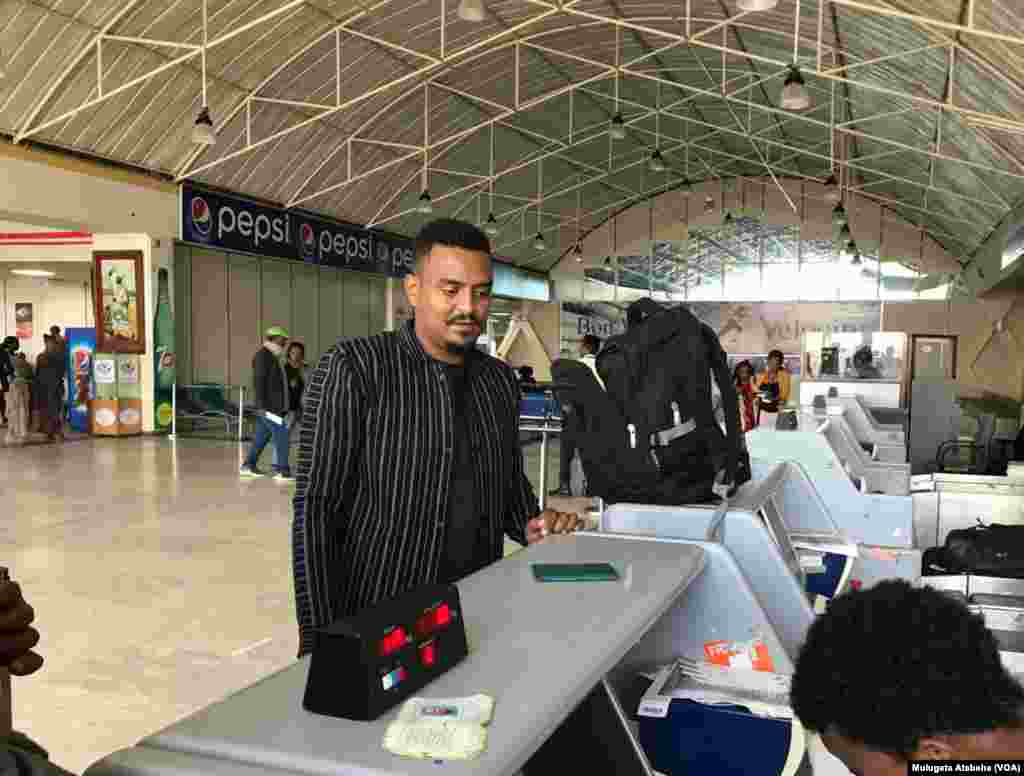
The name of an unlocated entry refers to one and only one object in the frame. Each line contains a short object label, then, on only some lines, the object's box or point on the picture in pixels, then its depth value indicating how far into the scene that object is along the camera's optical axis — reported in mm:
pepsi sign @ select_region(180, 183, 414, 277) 15016
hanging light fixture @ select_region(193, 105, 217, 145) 10570
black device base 975
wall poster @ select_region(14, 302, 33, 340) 20156
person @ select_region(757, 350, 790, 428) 9217
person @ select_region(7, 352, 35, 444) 12516
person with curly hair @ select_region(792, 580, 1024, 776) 911
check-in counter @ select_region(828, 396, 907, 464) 6398
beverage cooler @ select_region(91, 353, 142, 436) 14250
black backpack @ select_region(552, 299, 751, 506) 2867
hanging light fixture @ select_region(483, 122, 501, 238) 19094
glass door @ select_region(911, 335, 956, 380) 16577
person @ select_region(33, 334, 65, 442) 12930
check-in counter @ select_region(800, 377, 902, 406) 9023
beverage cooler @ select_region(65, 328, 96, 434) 15422
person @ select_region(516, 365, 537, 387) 10477
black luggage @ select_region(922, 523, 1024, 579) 3250
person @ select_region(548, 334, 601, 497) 8461
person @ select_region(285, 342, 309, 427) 9992
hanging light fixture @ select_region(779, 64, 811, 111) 9375
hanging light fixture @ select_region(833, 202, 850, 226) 17525
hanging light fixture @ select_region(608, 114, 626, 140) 14672
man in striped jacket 1839
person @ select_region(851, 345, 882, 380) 9922
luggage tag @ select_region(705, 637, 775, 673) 1859
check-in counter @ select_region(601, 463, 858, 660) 2025
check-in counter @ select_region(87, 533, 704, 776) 890
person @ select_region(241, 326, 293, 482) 9336
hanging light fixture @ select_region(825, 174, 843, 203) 16297
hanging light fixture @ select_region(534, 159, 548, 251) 20831
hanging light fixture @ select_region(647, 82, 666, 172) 16719
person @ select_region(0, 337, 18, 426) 14860
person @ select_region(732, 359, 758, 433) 8695
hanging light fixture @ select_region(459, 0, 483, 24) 9695
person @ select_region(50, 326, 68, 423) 13359
